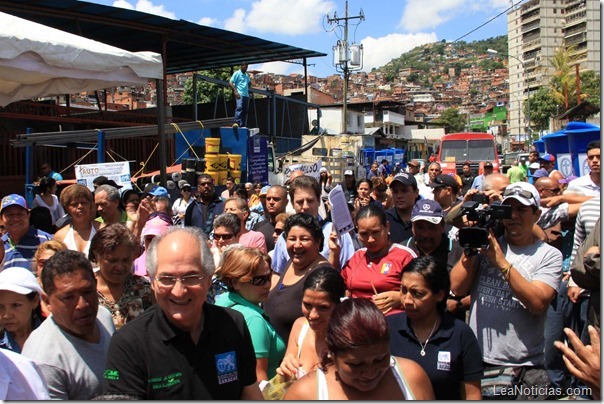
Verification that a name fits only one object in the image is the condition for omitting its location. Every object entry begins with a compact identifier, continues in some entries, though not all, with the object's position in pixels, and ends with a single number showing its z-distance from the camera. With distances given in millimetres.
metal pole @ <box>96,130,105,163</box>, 8852
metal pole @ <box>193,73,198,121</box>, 21453
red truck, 21375
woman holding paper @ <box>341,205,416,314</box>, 3781
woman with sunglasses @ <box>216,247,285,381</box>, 3268
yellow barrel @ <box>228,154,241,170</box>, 12320
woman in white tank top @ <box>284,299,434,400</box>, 2299
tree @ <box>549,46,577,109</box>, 50906
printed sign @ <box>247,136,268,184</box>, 13805
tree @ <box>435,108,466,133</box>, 85362
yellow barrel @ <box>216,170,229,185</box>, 12156
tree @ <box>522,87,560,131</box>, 58594
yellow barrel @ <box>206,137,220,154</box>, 12055
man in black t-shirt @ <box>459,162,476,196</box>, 15127
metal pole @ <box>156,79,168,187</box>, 7133
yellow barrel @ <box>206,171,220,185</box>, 12055
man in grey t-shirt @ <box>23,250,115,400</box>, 2625
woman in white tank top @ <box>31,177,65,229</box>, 7695
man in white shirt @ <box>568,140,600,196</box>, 5312
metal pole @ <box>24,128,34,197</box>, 9683
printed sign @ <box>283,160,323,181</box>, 10327
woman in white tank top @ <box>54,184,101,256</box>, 4918
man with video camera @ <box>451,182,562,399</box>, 3336
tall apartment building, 109500
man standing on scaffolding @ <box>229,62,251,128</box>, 17031
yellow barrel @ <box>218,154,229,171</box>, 12047
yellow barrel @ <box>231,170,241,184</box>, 12375
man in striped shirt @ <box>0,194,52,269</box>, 4820
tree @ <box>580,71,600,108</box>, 49084
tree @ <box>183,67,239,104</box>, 35719
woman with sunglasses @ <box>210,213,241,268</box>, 4926
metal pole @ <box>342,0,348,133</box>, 29750
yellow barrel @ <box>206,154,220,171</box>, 11922
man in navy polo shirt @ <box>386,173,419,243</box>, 5428
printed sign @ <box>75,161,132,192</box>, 8039
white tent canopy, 4570
